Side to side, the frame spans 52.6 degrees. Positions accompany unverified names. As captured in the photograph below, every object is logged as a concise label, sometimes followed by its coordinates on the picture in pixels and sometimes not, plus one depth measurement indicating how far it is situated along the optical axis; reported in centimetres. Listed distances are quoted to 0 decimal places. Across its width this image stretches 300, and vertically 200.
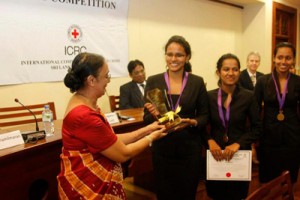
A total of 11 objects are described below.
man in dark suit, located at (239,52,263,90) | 445
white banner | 314
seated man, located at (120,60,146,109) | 374
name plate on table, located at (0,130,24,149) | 165
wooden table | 159
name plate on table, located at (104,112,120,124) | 239
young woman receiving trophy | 177
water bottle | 202
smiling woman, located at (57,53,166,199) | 123
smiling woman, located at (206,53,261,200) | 179
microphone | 178
